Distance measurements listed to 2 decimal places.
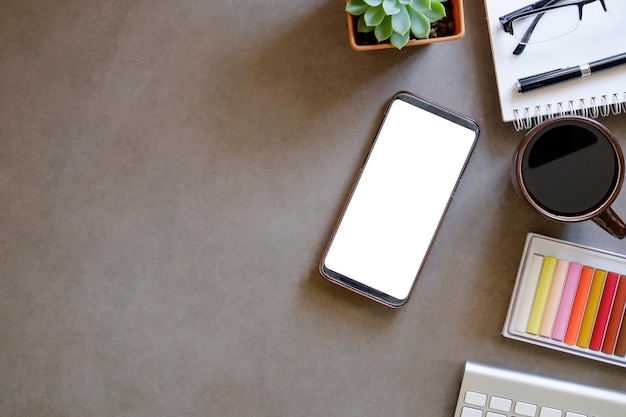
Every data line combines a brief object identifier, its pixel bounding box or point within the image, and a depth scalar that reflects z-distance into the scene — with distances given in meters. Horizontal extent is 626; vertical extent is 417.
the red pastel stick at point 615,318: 0.81
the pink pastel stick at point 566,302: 0.81
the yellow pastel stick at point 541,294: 0.81
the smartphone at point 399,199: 0.82
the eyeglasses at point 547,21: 0.79
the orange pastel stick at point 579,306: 0.81
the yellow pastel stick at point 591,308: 0.81
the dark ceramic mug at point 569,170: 0.74
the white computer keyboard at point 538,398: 0.81
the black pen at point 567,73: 0.78
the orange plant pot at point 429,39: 0.76
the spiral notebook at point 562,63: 0.79
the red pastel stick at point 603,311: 0.81
